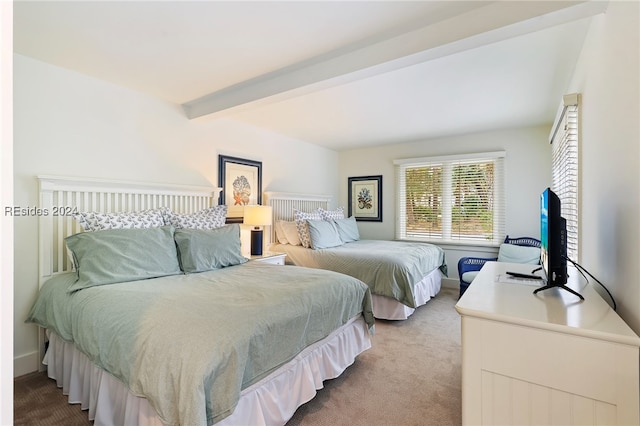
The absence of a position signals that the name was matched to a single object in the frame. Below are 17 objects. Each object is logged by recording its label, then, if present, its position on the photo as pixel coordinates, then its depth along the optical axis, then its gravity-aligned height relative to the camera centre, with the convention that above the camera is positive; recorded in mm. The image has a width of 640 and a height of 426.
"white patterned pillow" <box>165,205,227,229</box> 2787 -60
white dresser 921 -502
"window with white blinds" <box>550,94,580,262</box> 2160 +347
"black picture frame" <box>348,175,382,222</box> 5422 +258
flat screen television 1345 -145
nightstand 3357 -510
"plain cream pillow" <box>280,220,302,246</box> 4129 -272
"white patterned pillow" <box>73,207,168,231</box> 2277 -56
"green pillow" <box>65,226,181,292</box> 1987 -302
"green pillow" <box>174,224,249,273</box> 2436 -304
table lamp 3576 -92
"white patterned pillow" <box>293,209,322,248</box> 3980 -191
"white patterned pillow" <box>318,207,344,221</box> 4657 -31
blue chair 3672 -563
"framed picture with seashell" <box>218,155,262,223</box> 3730 +370
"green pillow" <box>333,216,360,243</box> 4556 -266
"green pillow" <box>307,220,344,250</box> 3942 -300
